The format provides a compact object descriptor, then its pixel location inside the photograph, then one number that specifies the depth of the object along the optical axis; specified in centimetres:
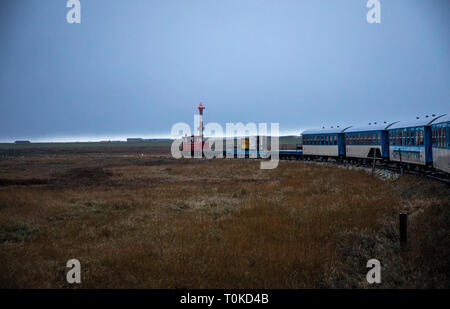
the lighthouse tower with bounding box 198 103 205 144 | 6572
